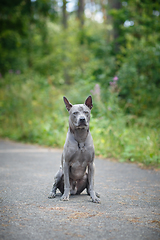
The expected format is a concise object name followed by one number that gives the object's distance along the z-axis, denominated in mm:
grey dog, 4156
